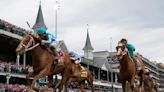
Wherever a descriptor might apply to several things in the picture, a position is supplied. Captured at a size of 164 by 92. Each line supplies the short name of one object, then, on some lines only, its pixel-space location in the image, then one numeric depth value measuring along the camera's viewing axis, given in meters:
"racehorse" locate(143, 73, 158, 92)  22.28
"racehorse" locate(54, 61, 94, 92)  16.52
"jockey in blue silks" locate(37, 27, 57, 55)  14.90
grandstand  35.62
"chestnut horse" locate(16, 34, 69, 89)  13.40
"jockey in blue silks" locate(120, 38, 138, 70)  15.85
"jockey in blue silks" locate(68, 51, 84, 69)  19.04
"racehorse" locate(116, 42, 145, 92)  15.11
